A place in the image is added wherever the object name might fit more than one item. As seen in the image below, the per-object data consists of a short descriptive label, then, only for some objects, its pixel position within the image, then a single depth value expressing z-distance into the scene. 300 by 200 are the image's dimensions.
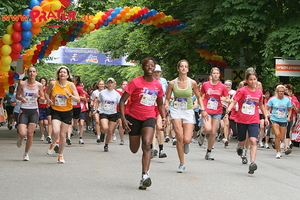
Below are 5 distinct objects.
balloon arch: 14.57
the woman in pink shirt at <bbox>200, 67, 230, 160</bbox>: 12.62
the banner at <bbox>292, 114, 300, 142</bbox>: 17.73
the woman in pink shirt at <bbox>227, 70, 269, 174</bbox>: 10.99
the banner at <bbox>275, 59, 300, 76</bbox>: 19.48
